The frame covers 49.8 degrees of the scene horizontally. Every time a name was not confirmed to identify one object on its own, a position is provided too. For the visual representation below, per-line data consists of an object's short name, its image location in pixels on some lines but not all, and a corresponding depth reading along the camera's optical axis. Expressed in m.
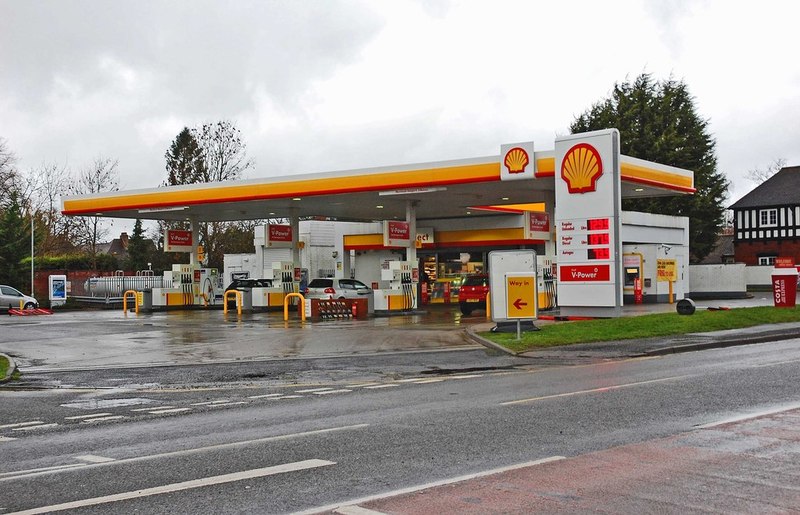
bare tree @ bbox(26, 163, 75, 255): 68.71
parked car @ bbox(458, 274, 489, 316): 33.72
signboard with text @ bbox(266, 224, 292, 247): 41.78
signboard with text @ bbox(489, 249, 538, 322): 20.61
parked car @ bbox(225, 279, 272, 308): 42.44
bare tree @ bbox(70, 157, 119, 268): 71.44
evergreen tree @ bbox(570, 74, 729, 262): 62.62
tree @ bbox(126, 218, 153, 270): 70.88
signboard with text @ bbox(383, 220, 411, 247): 35.53
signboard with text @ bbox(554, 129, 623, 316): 25.94
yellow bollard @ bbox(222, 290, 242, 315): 38.16
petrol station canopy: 32.44
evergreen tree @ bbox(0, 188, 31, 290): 52.41
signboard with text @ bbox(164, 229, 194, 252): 44.31
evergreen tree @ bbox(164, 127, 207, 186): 66.00
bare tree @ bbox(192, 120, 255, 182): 64.62
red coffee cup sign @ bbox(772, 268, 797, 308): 30.06
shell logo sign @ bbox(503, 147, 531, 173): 30.56
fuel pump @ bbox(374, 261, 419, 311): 36.16
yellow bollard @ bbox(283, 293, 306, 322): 32.80
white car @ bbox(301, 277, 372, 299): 38.22
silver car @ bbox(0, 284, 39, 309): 43.84
